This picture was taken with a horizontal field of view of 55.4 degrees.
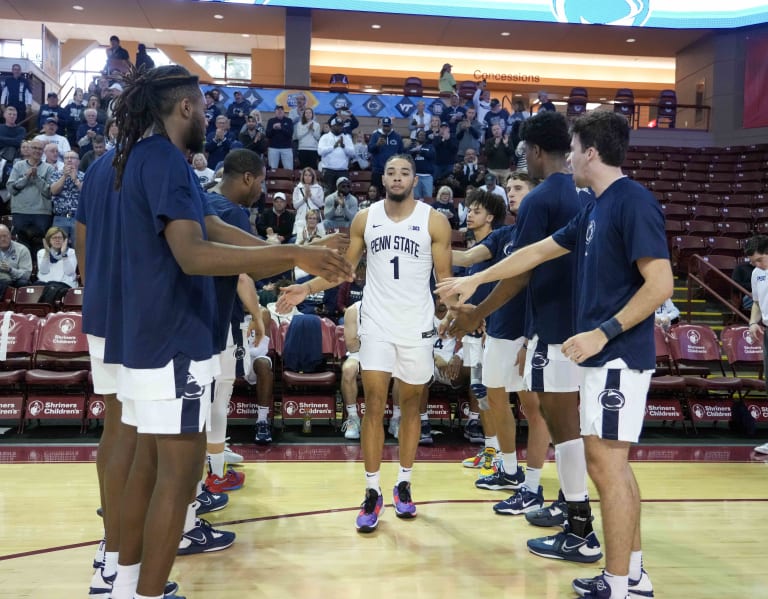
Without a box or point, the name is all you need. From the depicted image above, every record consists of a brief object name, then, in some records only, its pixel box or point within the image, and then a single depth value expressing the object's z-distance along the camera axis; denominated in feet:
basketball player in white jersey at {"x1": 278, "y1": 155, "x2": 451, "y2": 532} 14.64
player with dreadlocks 8.05
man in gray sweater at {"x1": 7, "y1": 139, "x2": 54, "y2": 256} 32.58
